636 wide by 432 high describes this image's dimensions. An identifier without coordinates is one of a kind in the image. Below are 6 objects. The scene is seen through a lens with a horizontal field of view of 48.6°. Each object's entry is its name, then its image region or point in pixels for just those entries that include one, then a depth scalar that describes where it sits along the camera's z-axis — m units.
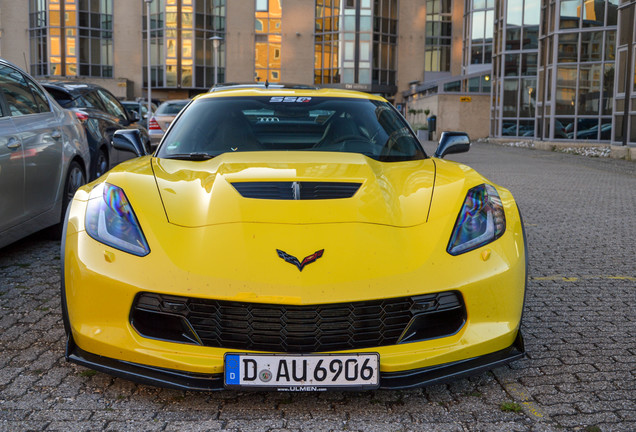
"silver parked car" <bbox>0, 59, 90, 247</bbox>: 5.17
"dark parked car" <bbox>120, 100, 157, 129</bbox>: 28.12
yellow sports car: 2.76
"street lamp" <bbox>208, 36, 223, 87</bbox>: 52.97
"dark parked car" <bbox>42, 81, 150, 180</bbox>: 8.16
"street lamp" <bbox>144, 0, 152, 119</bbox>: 54.66
